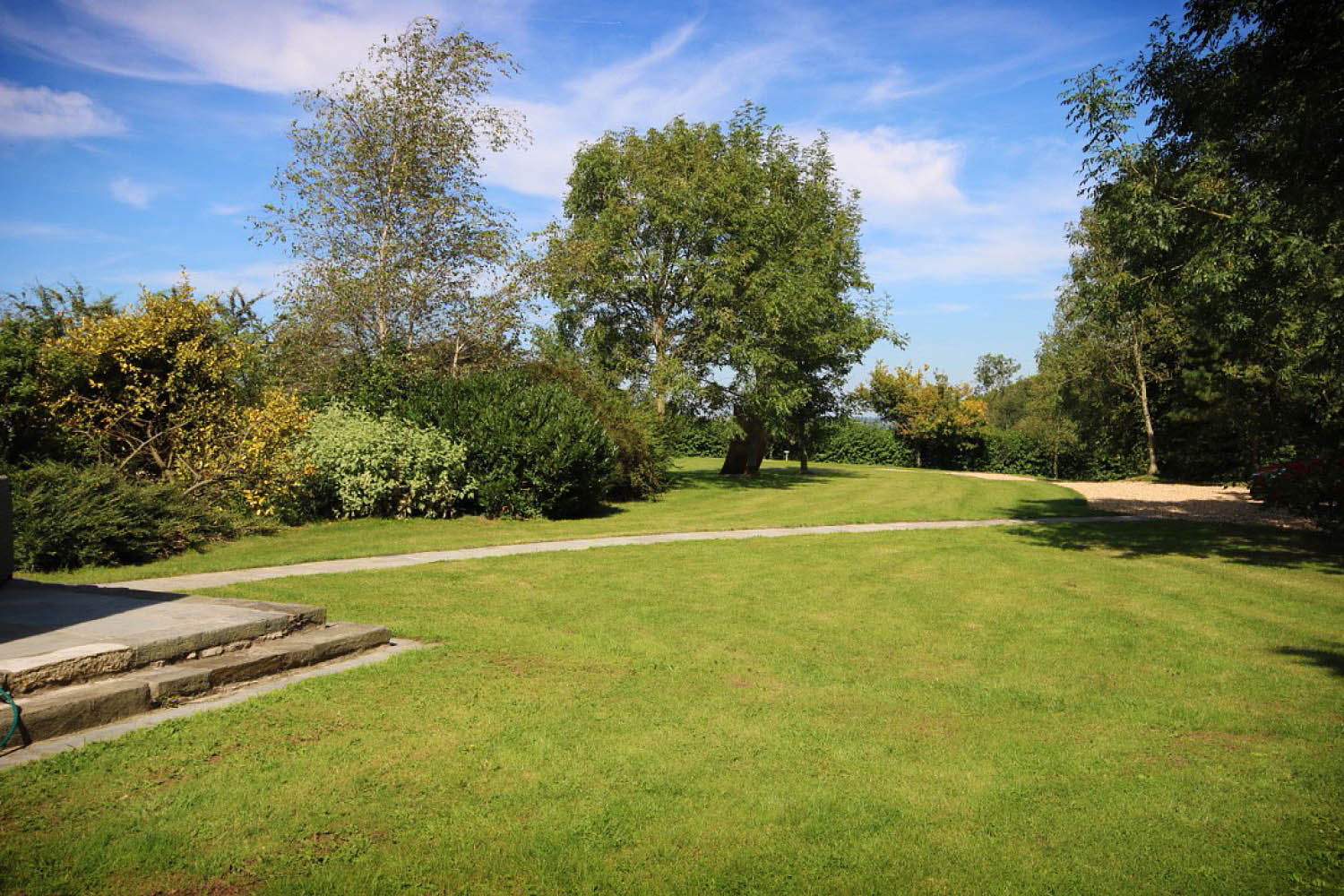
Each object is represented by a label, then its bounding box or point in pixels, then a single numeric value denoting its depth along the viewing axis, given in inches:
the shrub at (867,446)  1737.2
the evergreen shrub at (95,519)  366.0
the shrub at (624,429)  781.9
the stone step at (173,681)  162.9
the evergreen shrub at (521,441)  614.9
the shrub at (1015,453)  1577.3
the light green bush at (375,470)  576.4
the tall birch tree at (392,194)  751.7
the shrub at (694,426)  932.6
